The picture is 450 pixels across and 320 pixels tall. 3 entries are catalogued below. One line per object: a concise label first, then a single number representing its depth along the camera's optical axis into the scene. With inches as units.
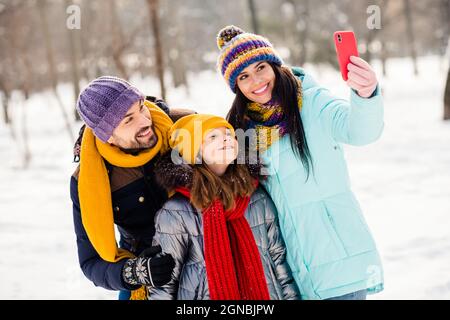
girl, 243.0
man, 246.8
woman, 245.6
